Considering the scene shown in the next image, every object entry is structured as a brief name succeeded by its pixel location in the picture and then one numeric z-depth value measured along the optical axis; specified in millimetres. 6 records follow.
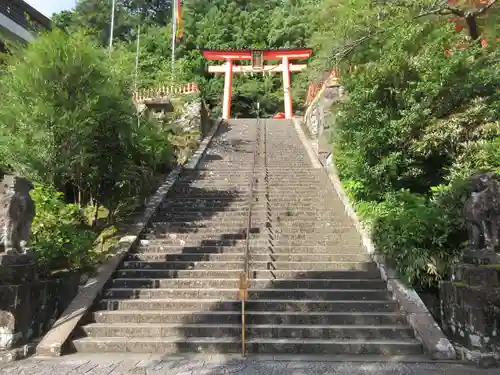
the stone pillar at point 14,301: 5030
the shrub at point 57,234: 6313
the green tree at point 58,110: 6957
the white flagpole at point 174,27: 27709
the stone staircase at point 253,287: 5266
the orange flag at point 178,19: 27562
